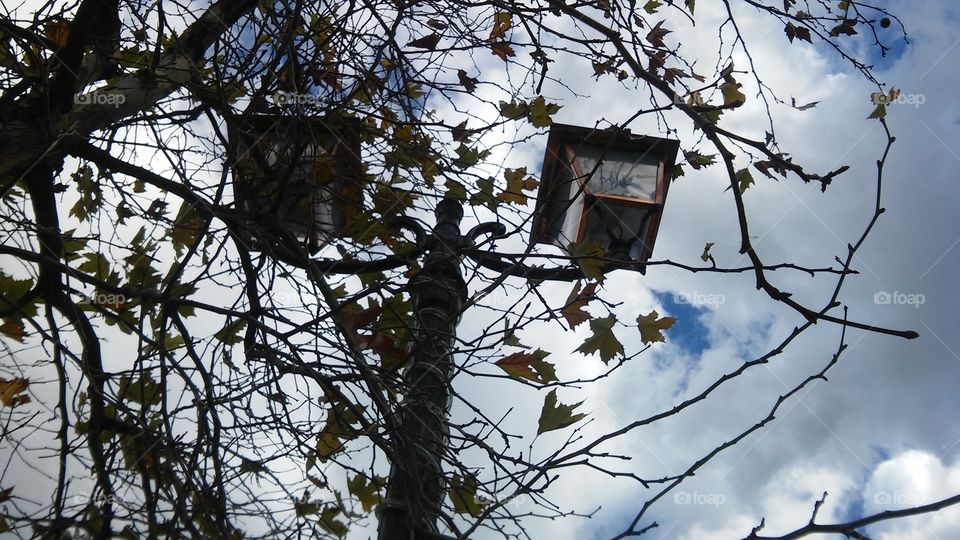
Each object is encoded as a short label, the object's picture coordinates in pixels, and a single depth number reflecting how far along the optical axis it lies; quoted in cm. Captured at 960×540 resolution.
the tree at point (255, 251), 205
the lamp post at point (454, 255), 214
